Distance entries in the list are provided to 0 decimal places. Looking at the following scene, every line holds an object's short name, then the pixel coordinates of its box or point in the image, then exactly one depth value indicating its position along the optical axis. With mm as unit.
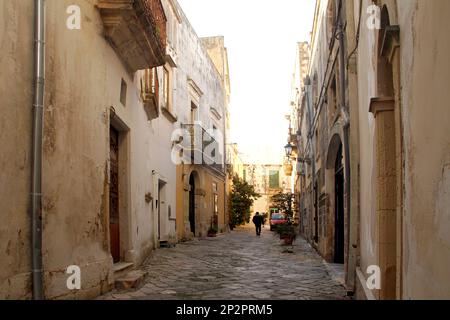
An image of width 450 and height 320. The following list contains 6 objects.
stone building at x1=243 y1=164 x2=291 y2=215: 53062
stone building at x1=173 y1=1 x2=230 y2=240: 18688
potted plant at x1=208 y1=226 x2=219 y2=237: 23505
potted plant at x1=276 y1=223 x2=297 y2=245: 17125
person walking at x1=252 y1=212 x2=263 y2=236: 27134
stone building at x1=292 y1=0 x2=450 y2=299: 2619
